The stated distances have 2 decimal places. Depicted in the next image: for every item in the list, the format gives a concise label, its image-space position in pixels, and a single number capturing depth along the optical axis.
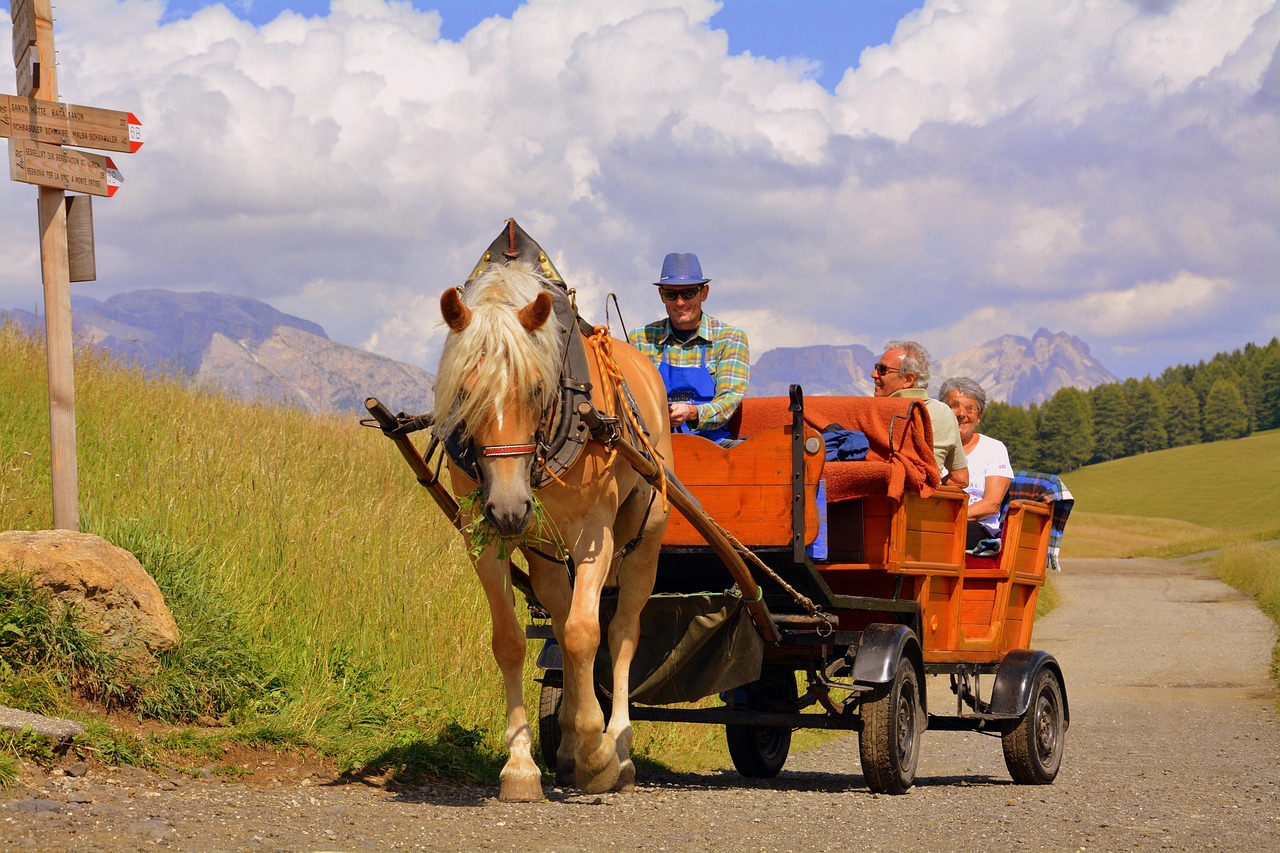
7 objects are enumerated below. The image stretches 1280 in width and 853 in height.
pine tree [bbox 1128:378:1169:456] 131.62
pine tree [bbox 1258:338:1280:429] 127.56
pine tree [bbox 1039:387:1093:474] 123.19
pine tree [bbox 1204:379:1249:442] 126.06
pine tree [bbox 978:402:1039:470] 118.76
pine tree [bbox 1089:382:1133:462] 132.12
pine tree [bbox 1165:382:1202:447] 131.12
